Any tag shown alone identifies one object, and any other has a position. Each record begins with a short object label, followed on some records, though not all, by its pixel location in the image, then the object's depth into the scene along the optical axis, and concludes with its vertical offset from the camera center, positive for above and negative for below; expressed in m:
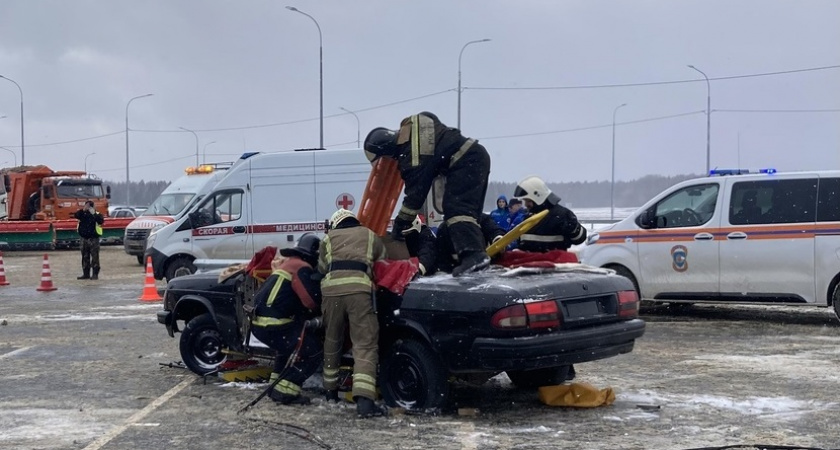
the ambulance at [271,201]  17.97 +0.28
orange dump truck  33.47 +0.35
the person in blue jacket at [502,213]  16.20 +0.07
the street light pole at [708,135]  40.69 +3.58
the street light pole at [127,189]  61.43 +1.74
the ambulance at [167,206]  26.27 +0.27
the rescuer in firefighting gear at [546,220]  8.62 -0.02
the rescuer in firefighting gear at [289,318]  7.65 -0.82
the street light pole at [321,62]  34.59 +5.55
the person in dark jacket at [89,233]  21.64 -0.41
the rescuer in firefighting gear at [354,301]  7.20 -0.64
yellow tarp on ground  7.50 -1.40
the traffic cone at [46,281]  19.47 -1.36
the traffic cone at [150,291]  17.06 -1.36
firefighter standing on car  7.77 +0.41
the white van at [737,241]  12.02 -0.30
